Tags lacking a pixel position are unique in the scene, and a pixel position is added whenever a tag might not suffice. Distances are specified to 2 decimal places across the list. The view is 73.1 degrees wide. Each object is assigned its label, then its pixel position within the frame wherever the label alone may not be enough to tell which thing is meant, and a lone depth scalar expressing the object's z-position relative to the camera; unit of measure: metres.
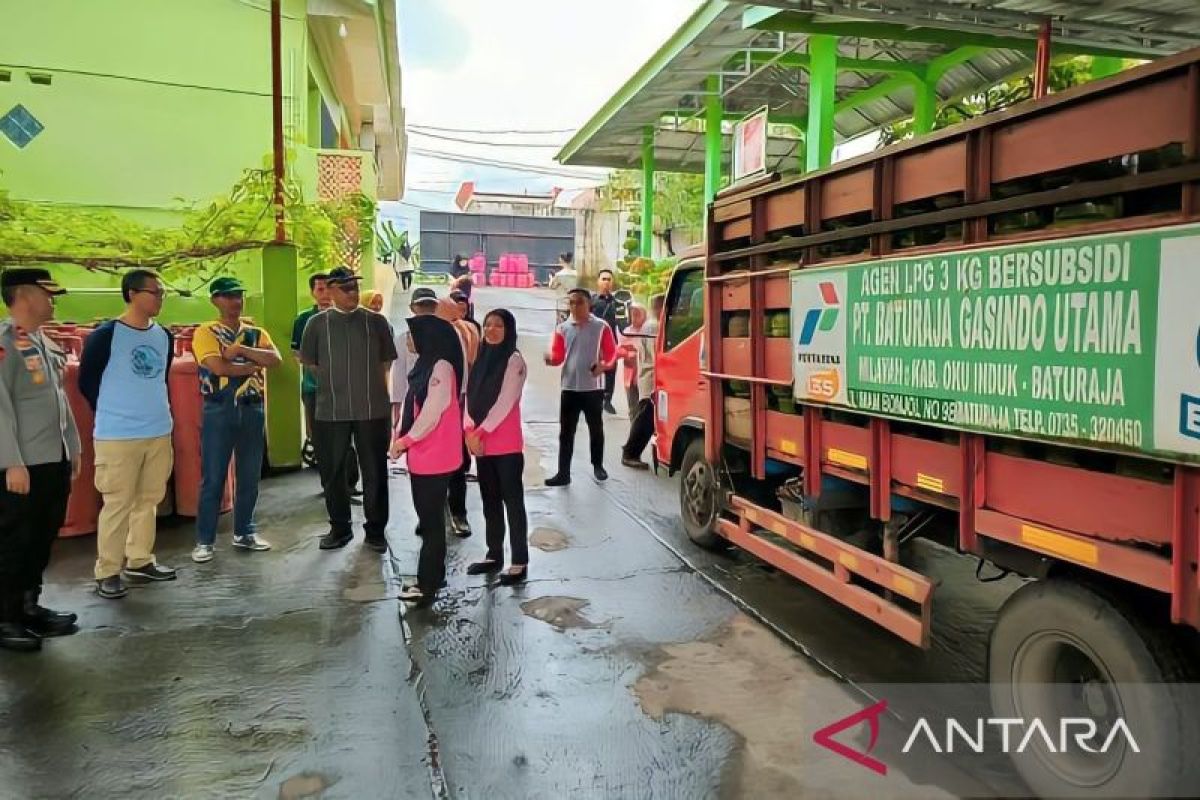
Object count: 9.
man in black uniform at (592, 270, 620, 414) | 10.28
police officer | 3.78
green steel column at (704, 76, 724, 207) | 12.44
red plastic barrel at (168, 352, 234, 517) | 6.05
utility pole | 6.85
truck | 2.32
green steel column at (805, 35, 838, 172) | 9.52
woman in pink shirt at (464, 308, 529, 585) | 4.69
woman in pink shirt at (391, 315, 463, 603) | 4.50
